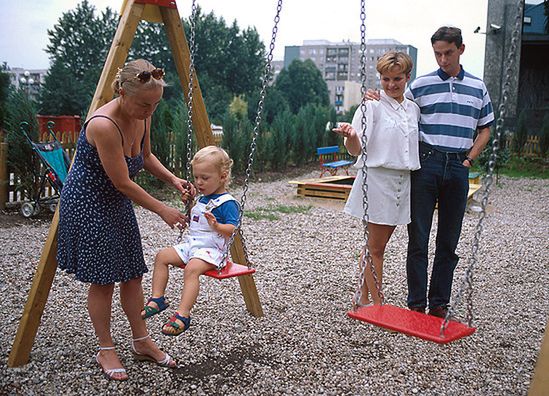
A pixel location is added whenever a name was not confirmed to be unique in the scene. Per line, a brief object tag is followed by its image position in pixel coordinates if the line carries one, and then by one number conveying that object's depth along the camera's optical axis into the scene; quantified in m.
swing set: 2.44
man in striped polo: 3.21
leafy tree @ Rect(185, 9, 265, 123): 45.22
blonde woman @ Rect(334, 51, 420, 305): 3.11
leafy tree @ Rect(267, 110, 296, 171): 14.05
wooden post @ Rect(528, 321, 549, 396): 2.22
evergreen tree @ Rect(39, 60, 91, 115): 23.34
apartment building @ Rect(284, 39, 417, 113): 88.75
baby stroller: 7.03
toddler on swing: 2.85
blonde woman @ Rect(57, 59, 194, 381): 2.47
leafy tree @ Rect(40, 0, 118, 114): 40.53
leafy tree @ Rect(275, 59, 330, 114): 53.16
